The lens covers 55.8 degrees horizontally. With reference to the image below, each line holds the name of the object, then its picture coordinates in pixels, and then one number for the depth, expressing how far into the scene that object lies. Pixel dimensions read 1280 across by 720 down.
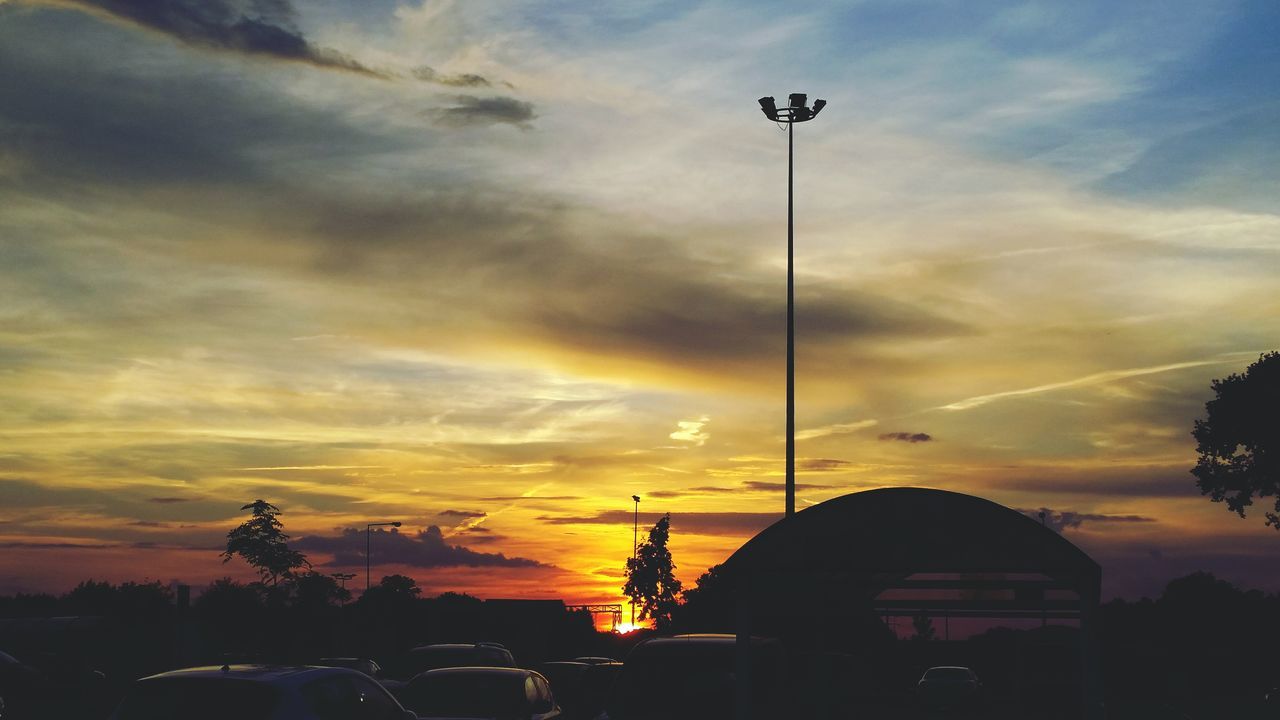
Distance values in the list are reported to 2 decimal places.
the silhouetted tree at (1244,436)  47.34
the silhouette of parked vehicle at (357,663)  35.98
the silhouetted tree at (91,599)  95.56
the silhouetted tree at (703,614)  56.59
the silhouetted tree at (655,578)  92.62
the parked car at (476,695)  15.30
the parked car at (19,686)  25.59
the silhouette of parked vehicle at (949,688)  36.16
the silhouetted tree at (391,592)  84.81
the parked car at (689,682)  13.97
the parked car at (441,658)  23.89
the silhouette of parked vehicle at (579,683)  24.69
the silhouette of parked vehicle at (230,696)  9.87
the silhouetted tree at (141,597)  94.65
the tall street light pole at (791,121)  29.47
